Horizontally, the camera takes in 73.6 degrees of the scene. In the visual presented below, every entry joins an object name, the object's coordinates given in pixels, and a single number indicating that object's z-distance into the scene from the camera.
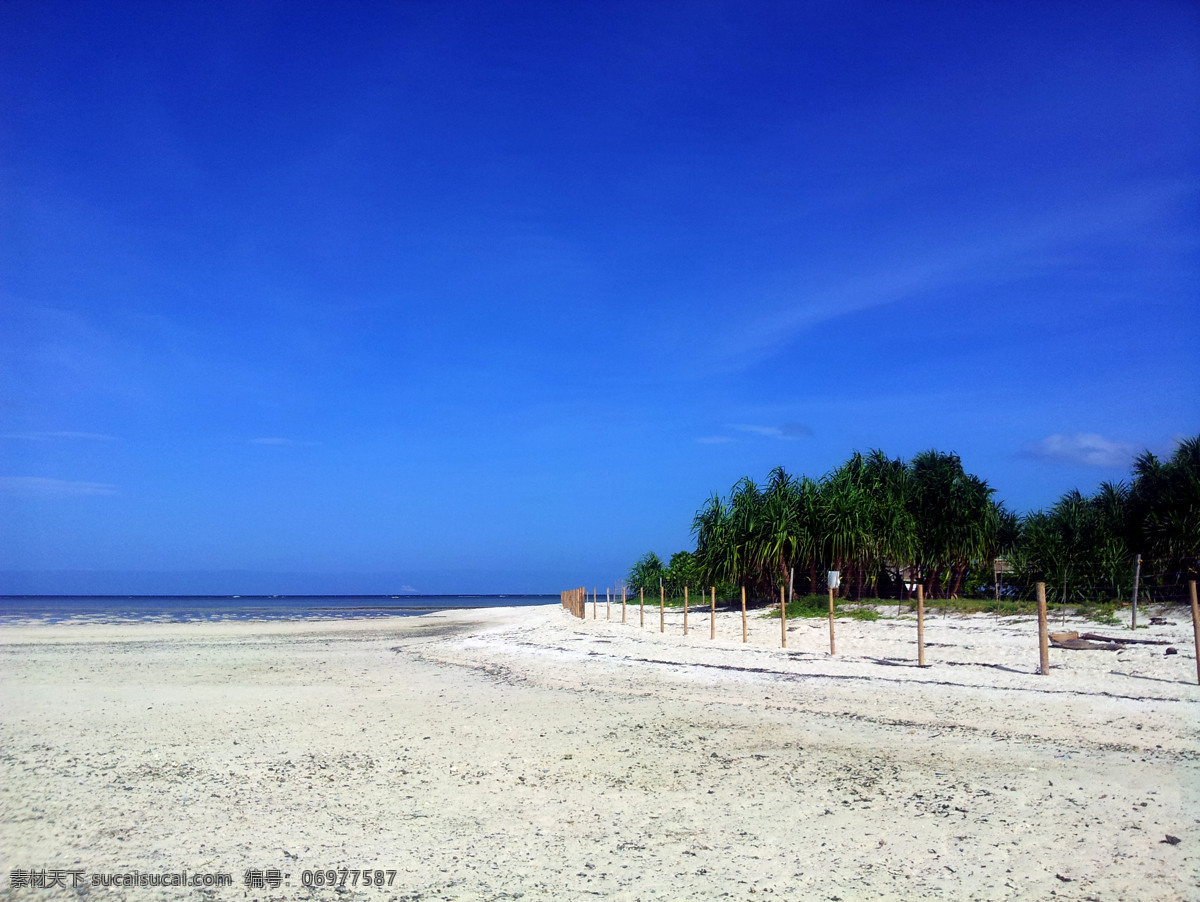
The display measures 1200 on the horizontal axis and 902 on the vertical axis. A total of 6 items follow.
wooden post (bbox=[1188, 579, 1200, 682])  12.15
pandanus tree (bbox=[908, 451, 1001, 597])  33.09
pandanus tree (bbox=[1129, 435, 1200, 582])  23.83
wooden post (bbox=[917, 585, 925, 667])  15.60
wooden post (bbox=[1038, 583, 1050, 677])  13.73
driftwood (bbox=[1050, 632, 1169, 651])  15.89
